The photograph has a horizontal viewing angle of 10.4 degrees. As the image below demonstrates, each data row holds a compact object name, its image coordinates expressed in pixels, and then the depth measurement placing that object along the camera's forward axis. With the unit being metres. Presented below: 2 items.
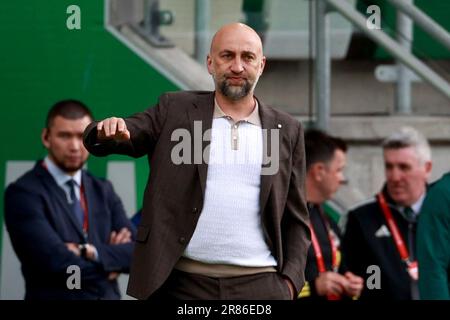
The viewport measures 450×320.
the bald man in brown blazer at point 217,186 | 8.83
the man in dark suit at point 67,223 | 13.10
